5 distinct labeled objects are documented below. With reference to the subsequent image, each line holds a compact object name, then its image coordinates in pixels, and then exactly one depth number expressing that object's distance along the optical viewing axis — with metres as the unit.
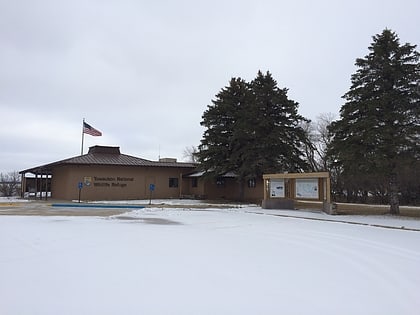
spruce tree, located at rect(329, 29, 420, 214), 17.98
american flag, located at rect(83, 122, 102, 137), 35.38
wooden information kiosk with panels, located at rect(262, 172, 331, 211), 20.63
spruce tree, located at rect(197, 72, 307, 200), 28.73
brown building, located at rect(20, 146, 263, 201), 31.50
